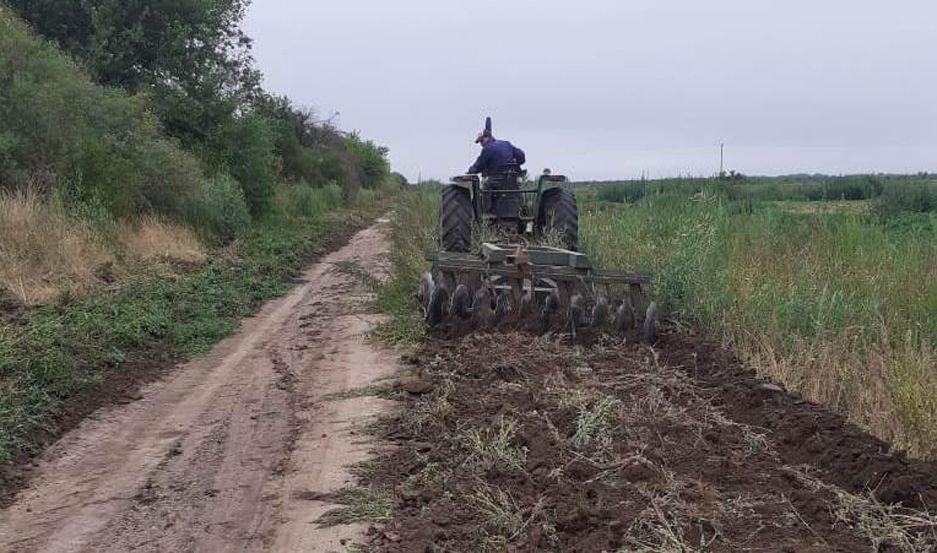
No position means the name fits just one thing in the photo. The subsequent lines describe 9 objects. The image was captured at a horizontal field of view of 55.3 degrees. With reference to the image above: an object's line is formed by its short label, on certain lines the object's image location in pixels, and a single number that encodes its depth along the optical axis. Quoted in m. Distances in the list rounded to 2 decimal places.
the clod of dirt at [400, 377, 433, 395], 6.71
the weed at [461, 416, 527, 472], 4.84
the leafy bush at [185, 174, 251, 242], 17.78
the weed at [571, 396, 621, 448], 5.07
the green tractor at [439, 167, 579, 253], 11.38
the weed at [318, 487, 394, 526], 4.46
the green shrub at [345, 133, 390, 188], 55.46
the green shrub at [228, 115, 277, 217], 22.94
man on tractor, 11.98
